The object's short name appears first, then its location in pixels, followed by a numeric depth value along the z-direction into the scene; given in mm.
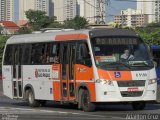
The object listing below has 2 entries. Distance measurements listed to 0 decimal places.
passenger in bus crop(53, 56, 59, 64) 22123
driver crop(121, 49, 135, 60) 20306
